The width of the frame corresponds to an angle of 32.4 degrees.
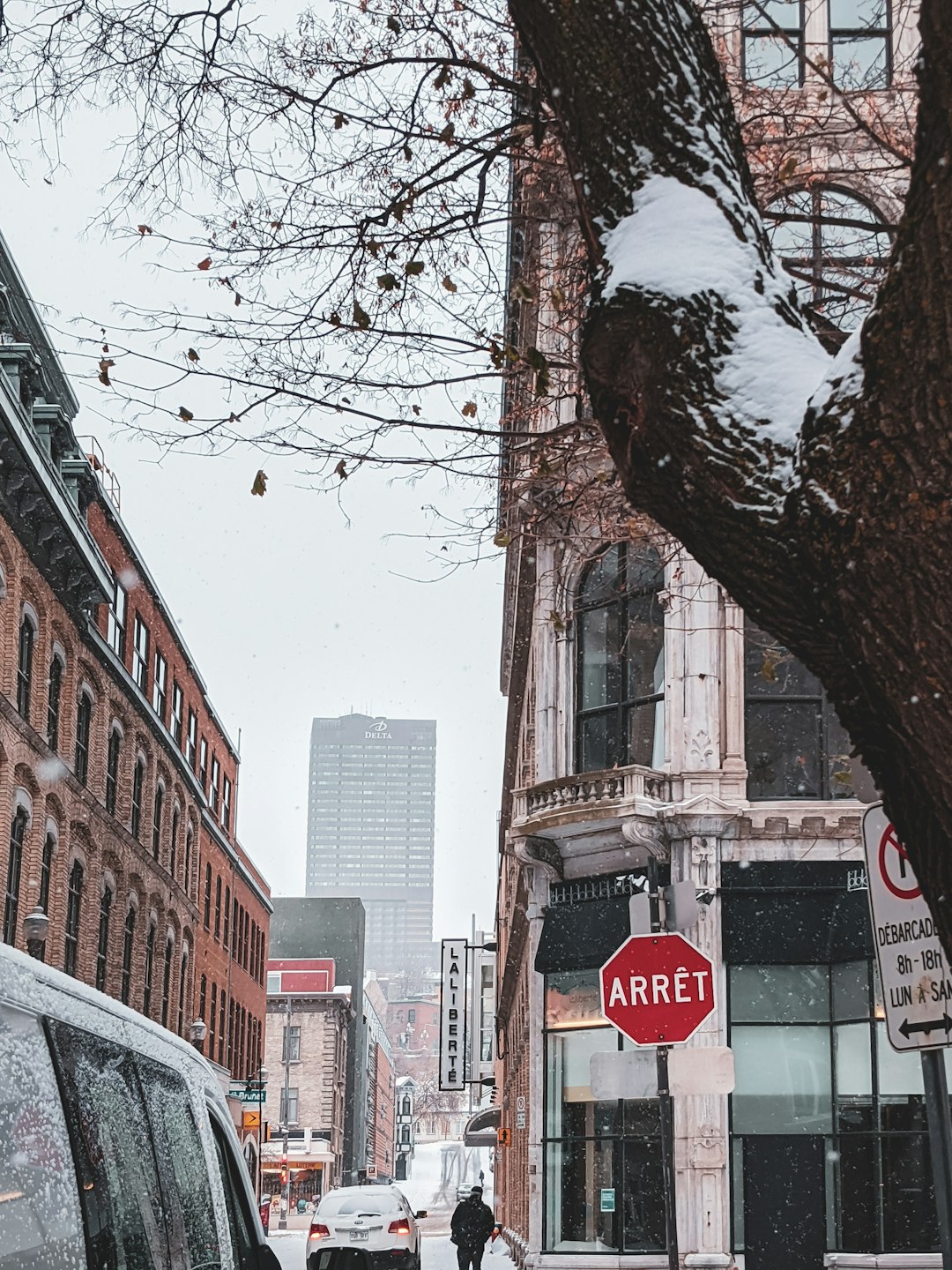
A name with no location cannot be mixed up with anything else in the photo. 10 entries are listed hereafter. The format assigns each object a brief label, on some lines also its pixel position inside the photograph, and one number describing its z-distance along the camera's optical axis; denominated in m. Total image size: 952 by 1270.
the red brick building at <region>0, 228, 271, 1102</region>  27.45
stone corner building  19.53
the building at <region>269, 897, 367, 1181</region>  115.06
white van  4.19
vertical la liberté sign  55.22
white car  22.20
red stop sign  10.13
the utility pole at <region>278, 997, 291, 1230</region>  67.31
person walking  24.59
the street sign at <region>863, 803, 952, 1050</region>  4.87
